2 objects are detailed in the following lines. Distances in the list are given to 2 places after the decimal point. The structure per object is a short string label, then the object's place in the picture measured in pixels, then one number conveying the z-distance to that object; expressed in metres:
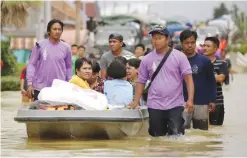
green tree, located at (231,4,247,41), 78.35
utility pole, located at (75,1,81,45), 45.84
